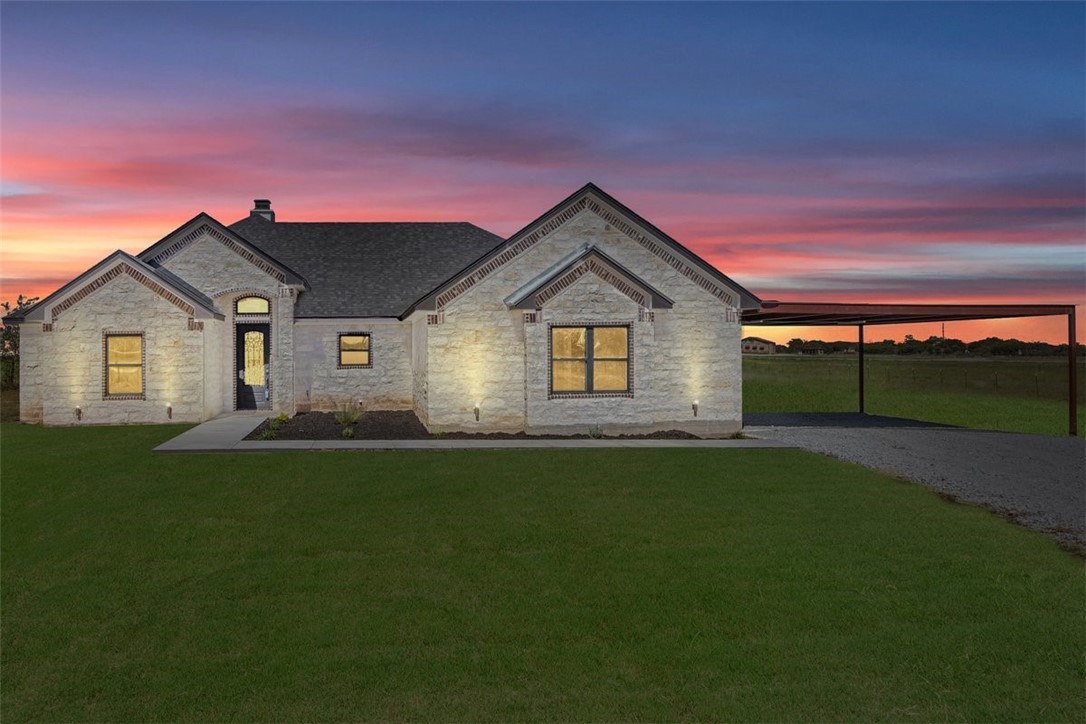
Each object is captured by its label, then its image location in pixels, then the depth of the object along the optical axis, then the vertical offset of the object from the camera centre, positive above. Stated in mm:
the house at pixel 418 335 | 20094 +893
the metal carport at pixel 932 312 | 21609 +1498
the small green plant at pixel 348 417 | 20875 -1436
